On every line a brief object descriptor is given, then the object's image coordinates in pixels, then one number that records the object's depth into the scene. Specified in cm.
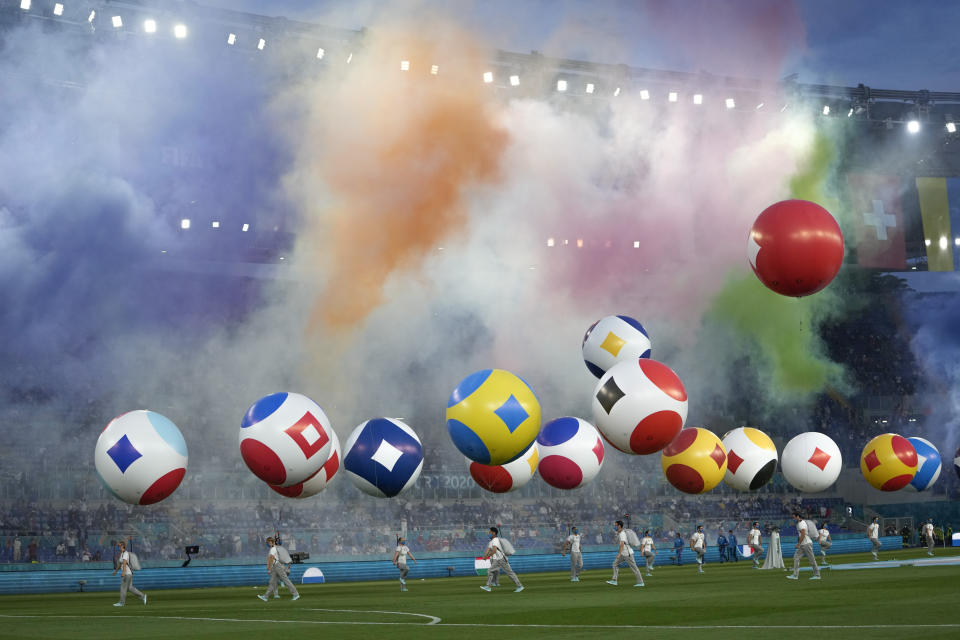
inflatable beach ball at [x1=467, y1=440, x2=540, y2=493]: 2144
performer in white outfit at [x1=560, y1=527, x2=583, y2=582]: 2648
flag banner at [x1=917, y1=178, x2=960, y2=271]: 4225
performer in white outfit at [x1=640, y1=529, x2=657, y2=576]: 2826
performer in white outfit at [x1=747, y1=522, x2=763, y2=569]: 3338
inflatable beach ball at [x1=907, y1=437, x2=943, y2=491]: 2692
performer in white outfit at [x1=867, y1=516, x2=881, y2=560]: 3447
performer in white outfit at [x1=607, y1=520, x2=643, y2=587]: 2280
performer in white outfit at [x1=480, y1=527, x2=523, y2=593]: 2227
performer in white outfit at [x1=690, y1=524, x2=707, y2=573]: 3194
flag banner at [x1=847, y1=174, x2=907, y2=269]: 4019
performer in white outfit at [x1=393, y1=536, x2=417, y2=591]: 2473
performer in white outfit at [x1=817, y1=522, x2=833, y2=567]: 2844
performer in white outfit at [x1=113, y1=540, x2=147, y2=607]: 2095
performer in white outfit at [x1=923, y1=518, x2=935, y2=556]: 3775
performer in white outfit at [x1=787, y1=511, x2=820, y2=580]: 2261
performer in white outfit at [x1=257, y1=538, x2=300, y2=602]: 2097
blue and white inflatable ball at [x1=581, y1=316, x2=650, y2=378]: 2164
